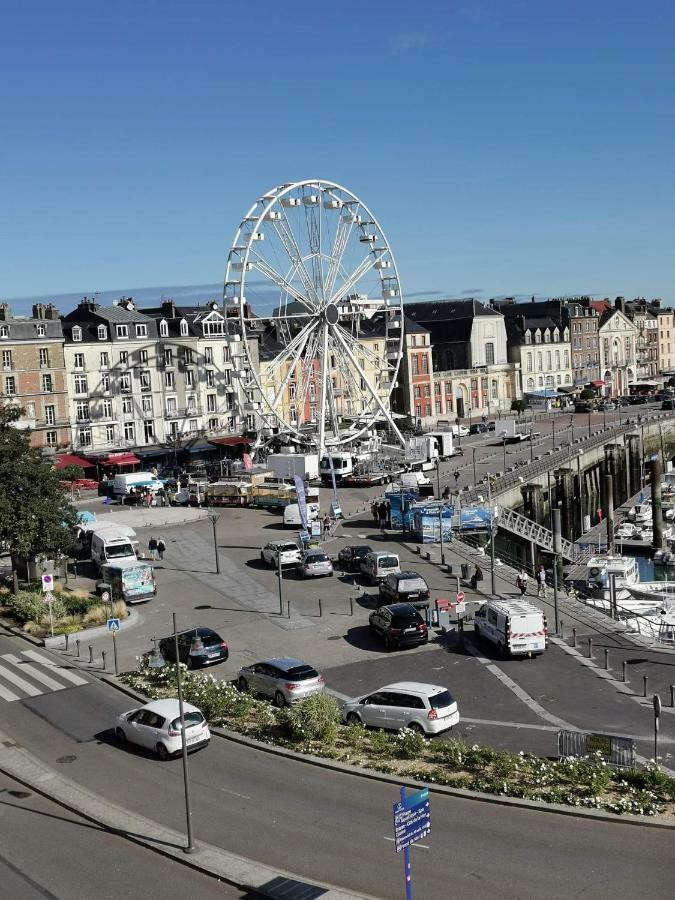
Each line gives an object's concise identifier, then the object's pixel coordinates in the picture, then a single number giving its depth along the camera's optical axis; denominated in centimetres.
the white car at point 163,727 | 2352
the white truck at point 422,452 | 7519
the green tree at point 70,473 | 4246
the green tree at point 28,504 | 3928
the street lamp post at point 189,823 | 1822
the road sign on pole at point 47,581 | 3425
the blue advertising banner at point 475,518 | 5069
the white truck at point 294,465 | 6806
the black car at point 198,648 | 3094
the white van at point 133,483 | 6594
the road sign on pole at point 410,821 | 1491
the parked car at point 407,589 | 3631
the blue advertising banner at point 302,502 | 4950
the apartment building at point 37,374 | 7150
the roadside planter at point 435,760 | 1991
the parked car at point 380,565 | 4044
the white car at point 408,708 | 2427
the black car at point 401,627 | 3194
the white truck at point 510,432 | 9294
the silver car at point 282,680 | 2683
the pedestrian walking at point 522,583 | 3853
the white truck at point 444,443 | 8275
